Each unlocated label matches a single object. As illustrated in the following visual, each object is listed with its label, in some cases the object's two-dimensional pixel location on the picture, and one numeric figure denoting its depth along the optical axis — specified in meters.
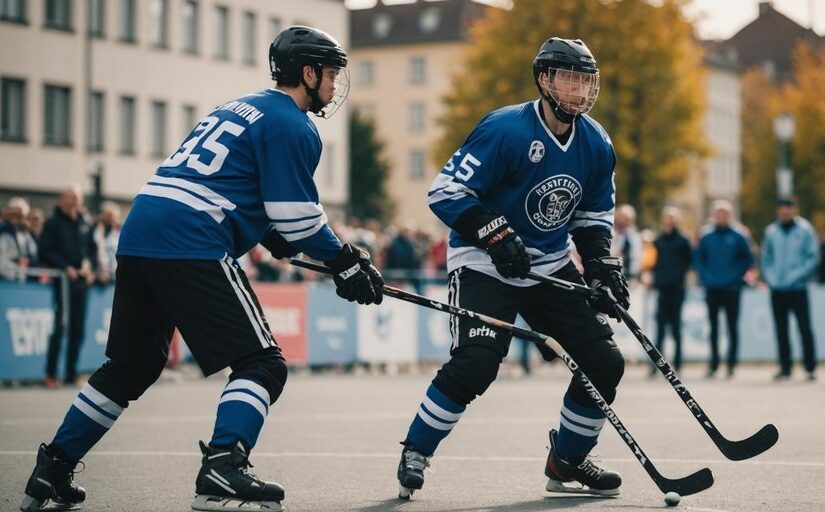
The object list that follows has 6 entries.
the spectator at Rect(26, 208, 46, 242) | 17.75
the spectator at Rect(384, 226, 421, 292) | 23.64
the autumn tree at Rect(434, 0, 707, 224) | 44.62
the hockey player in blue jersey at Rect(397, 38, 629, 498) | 7.08
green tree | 73.69
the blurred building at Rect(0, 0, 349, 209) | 40.88
